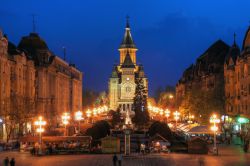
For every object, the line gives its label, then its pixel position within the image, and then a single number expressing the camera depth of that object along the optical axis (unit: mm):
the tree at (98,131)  74312
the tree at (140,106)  122475
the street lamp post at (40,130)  57569
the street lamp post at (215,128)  55247
